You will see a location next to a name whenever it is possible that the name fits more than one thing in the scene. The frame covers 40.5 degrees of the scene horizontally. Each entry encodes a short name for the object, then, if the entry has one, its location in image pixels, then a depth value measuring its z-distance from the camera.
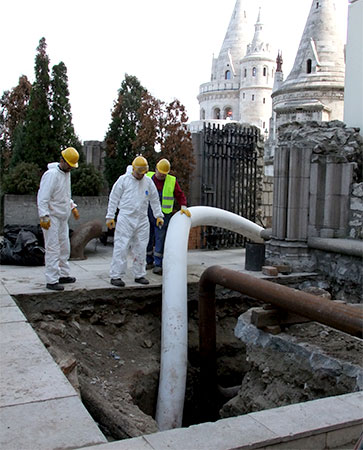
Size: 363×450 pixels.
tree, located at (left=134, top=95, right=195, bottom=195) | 10.15
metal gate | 10.41
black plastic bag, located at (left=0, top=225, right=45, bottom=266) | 7.58
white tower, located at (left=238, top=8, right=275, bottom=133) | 60.28
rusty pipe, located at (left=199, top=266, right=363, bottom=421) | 4.11
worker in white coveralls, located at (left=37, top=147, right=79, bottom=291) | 5.81
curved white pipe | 5.48
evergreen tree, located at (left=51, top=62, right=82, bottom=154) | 10.53
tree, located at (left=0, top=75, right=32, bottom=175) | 16.09
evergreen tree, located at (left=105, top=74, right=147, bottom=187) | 11.58
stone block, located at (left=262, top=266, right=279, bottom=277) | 7.20
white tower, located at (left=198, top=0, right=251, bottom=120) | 62.91
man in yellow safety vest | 7.35
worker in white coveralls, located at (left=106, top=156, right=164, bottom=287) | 6.30
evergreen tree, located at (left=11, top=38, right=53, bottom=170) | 10.41
